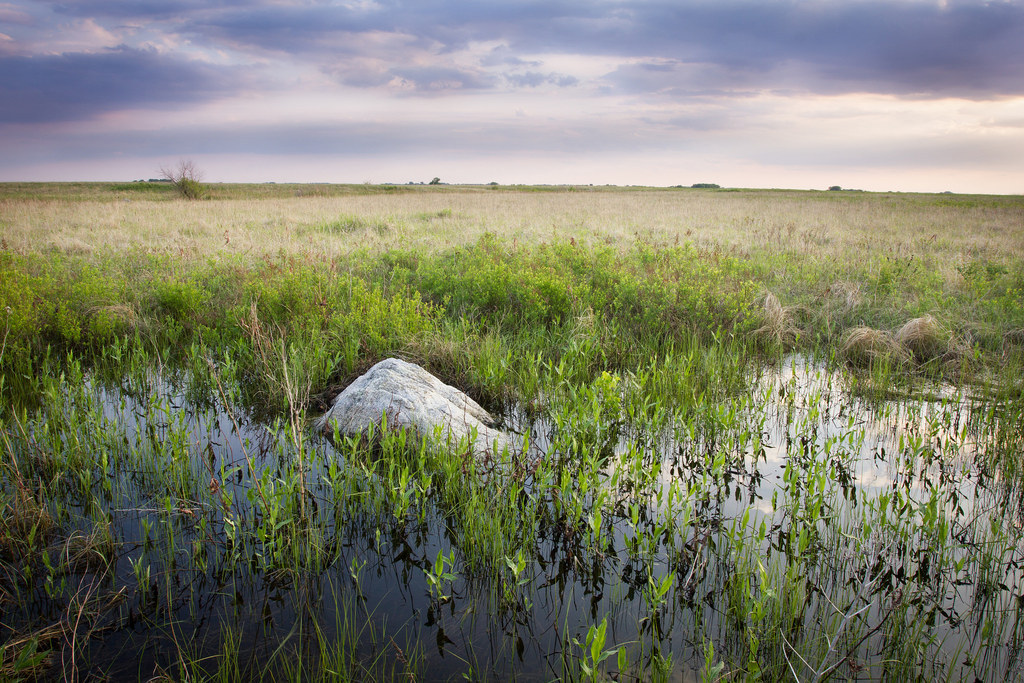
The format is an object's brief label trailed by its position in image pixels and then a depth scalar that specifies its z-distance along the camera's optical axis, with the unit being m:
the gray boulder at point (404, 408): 4.35
